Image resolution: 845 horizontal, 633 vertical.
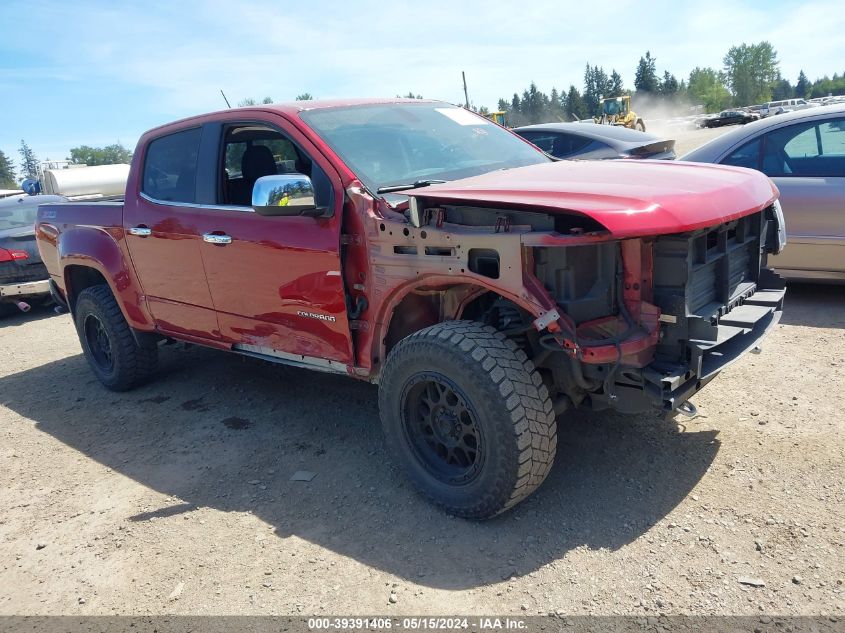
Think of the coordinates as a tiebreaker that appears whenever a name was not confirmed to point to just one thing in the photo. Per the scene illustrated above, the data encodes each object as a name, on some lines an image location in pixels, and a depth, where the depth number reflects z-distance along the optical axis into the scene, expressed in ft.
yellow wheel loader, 106.17
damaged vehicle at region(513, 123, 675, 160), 28.60
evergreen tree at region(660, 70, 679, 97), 310.45
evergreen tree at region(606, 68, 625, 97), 327.16
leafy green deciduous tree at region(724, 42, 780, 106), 374.43
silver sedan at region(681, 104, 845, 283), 17.92
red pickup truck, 9.40
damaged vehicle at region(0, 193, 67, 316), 28.94
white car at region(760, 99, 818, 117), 161.79
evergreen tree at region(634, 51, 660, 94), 303.27
